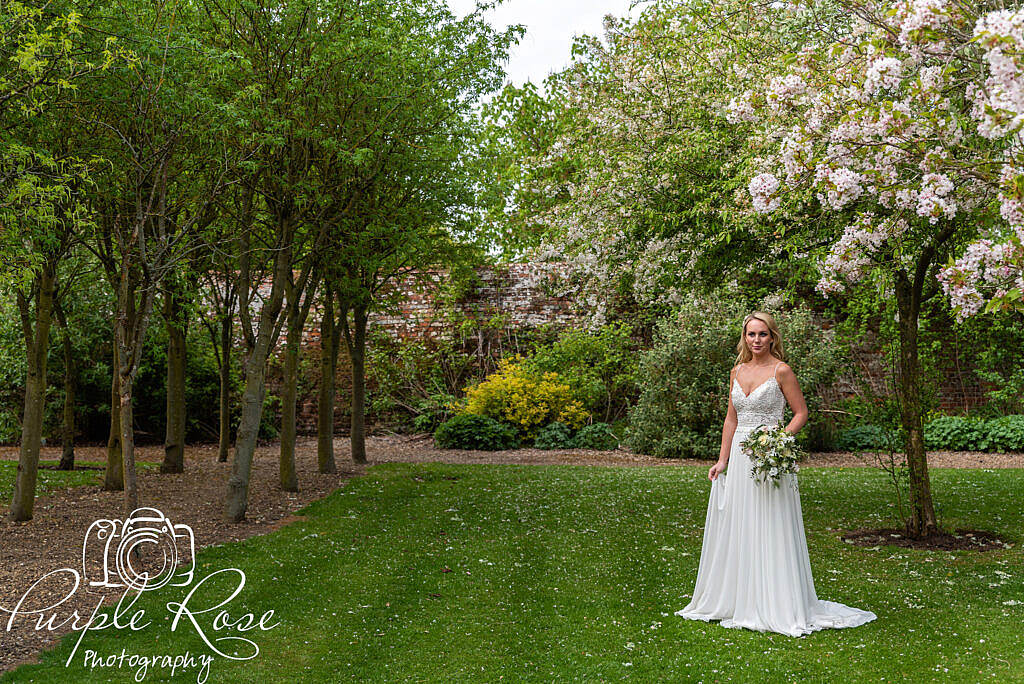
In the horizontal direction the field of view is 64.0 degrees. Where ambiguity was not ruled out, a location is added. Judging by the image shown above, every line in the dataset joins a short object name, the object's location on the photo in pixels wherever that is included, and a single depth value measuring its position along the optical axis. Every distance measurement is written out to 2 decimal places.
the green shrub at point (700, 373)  16.11
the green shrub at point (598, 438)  17.72
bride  5.65
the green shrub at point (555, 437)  17.70
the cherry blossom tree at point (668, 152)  9.67
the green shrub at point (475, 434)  17.77
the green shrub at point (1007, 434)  15.95
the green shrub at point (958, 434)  16.39
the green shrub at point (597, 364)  18.97
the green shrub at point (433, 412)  19.53
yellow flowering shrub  18.22
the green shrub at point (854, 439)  16.61
